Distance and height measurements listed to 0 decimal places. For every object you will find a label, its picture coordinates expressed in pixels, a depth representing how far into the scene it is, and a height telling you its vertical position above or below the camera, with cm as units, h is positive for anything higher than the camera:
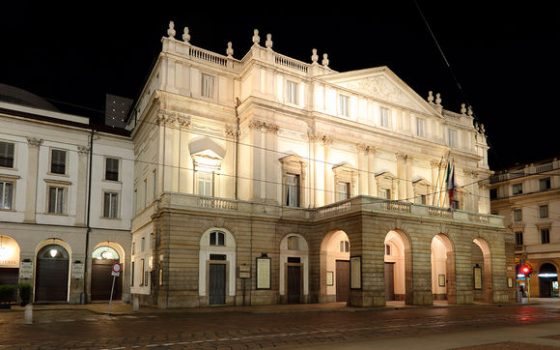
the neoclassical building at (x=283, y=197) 3453 +377
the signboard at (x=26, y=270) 3850 -131
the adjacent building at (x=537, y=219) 6091 +399
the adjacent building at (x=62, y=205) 3916 +343
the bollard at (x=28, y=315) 2348 -270
